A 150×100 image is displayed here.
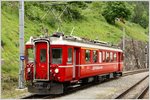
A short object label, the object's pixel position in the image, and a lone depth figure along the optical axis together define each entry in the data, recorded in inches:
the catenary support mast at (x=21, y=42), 561.7
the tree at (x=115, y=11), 1591.4
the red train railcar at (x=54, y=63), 522.3
